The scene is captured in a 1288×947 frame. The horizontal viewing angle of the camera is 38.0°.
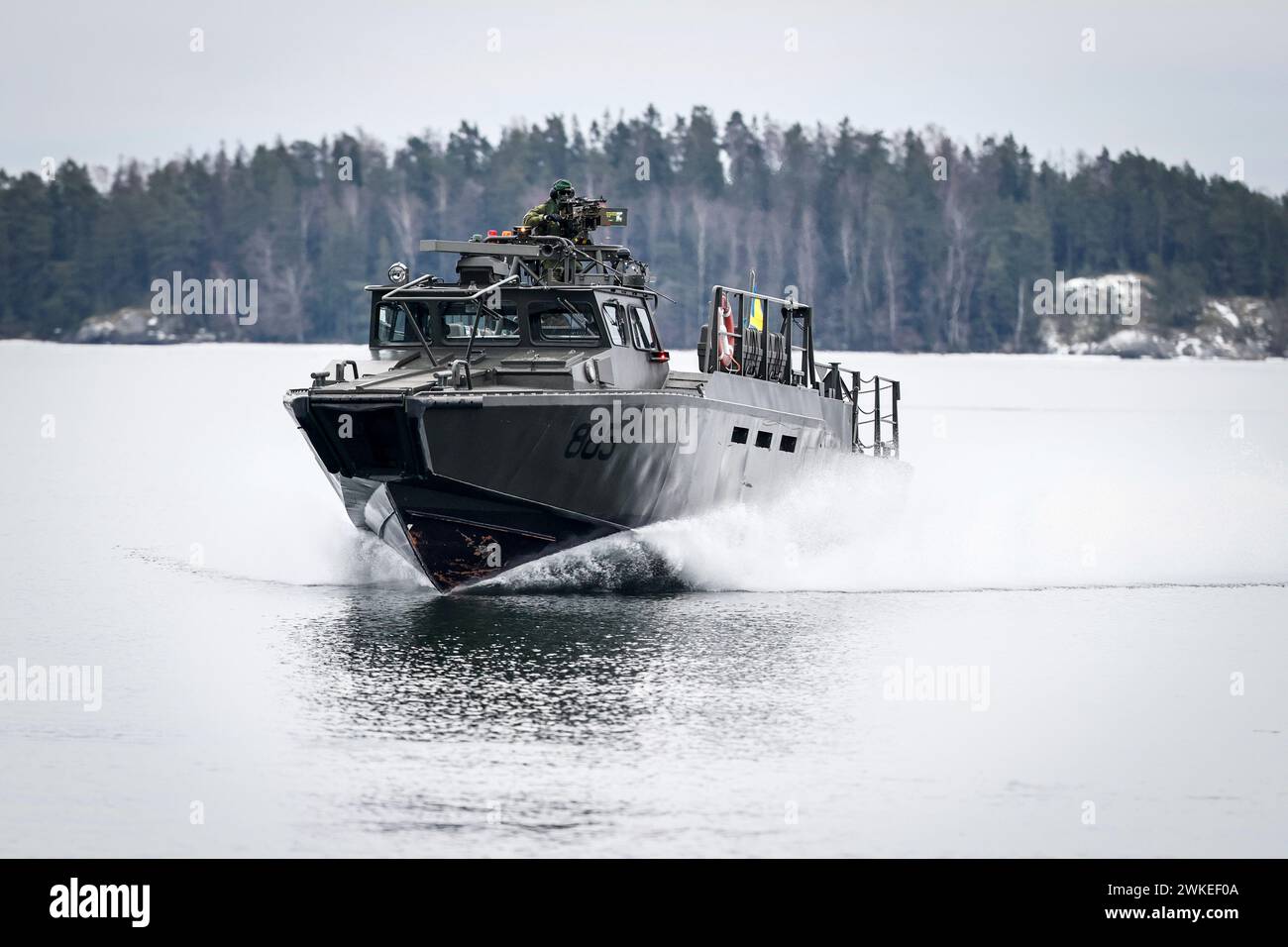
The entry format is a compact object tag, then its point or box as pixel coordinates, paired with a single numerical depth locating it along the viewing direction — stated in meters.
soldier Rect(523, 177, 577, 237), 25.62
